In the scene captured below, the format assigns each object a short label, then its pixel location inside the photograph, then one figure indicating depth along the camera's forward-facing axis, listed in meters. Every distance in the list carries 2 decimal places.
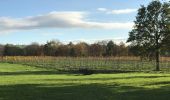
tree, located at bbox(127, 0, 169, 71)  42.95
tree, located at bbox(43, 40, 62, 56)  103.16
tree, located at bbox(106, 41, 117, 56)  98.50
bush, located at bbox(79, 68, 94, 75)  30.59
